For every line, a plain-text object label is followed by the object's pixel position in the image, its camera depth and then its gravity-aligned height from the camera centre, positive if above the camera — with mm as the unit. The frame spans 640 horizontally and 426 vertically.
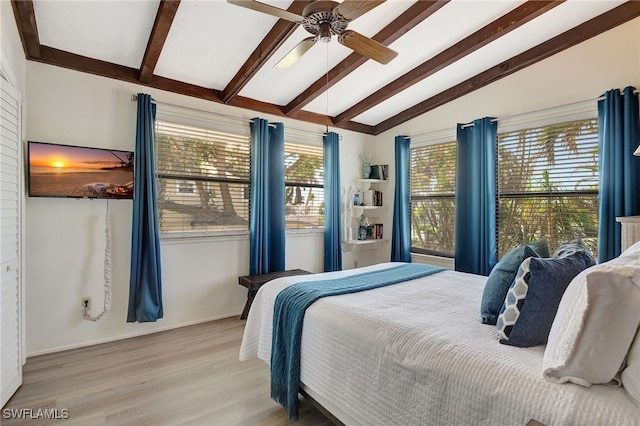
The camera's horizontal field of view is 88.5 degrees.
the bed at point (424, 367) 1002 -593
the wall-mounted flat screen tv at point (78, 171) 2646 +326
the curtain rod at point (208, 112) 3147 +1064
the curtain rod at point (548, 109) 2938 +1001
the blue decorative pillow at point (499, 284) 1565 -368
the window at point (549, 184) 3123 +257
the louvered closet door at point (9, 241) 1998 -205
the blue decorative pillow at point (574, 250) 1519 -206
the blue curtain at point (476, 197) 3652 +137
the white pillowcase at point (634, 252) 1296 -182
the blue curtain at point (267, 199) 3818 +126
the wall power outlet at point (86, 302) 2936 -835
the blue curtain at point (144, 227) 3080 -168
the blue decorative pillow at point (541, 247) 1834 -214
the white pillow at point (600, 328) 965 -358
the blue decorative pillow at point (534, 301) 1303 -372
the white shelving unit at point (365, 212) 4793 -58
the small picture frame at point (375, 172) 4921 +560
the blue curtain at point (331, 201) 4473 +113
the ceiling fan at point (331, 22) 1817 +1130
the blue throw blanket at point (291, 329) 1852 -702
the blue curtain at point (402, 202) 4570 +102
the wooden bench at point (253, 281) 3477 -772
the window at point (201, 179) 3406 +334
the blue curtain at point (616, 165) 2715 +374
